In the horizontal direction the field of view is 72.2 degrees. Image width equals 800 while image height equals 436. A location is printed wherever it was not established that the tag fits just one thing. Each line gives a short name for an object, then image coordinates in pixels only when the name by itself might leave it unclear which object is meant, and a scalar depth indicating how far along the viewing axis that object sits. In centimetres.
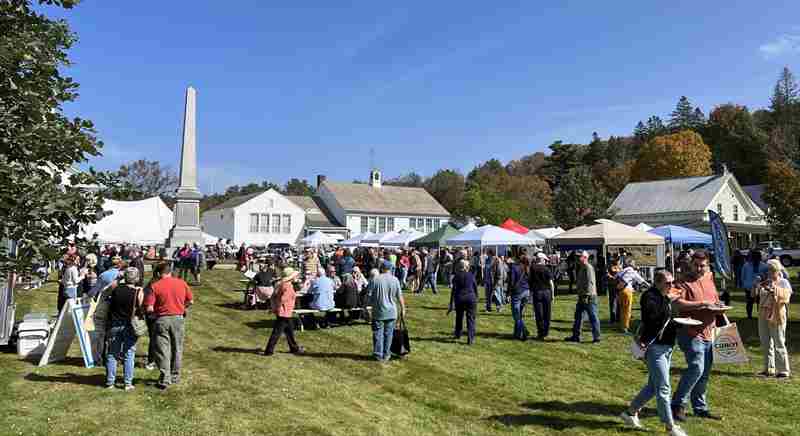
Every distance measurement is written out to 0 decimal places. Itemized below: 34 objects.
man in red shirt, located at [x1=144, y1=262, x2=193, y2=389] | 731
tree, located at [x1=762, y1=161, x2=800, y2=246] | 2334
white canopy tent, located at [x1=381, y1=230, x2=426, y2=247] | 3071
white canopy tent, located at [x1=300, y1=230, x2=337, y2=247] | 3253
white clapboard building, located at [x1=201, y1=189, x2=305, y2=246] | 4759
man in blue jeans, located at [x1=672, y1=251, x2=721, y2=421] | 593
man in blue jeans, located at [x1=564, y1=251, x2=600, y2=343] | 1034
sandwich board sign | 841
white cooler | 908
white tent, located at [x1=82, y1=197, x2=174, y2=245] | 2412
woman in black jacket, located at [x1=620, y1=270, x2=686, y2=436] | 559
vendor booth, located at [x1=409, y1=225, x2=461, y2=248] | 2600
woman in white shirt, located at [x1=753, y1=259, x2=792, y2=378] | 791
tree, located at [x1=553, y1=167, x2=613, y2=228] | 3888
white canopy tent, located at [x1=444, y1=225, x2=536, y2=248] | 2223
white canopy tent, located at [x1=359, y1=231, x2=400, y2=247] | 3219
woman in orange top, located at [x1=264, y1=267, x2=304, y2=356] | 932
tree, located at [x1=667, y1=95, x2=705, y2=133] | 8009
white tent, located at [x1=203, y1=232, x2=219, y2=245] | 3654
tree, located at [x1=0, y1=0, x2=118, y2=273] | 460
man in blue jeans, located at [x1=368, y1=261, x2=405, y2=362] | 894
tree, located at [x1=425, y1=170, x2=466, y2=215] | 7050
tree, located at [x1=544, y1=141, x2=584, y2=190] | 7738
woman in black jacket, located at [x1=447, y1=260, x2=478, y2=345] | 1031
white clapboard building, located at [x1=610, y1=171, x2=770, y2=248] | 4369
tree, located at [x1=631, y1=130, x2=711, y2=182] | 5819
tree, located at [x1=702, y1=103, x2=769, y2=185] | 6234
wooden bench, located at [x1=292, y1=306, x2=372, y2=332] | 1188
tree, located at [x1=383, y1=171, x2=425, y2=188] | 9156
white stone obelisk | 2655
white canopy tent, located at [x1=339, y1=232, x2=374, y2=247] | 3334
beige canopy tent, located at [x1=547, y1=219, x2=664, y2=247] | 1770
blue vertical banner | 1639
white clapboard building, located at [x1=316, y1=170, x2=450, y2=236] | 5422
